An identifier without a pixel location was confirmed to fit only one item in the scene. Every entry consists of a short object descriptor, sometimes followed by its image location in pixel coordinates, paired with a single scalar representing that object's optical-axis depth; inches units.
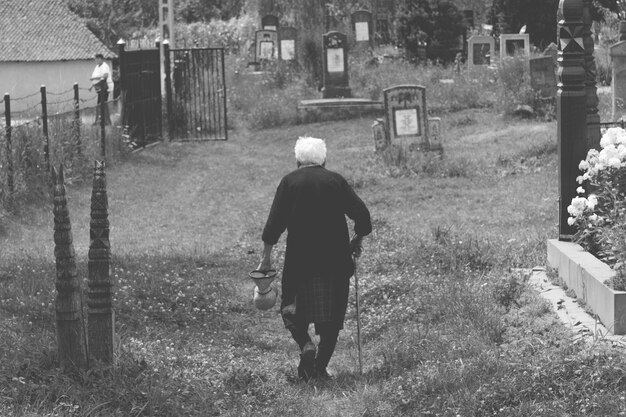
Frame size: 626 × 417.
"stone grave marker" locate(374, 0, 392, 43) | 1827.0
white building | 1469.0
